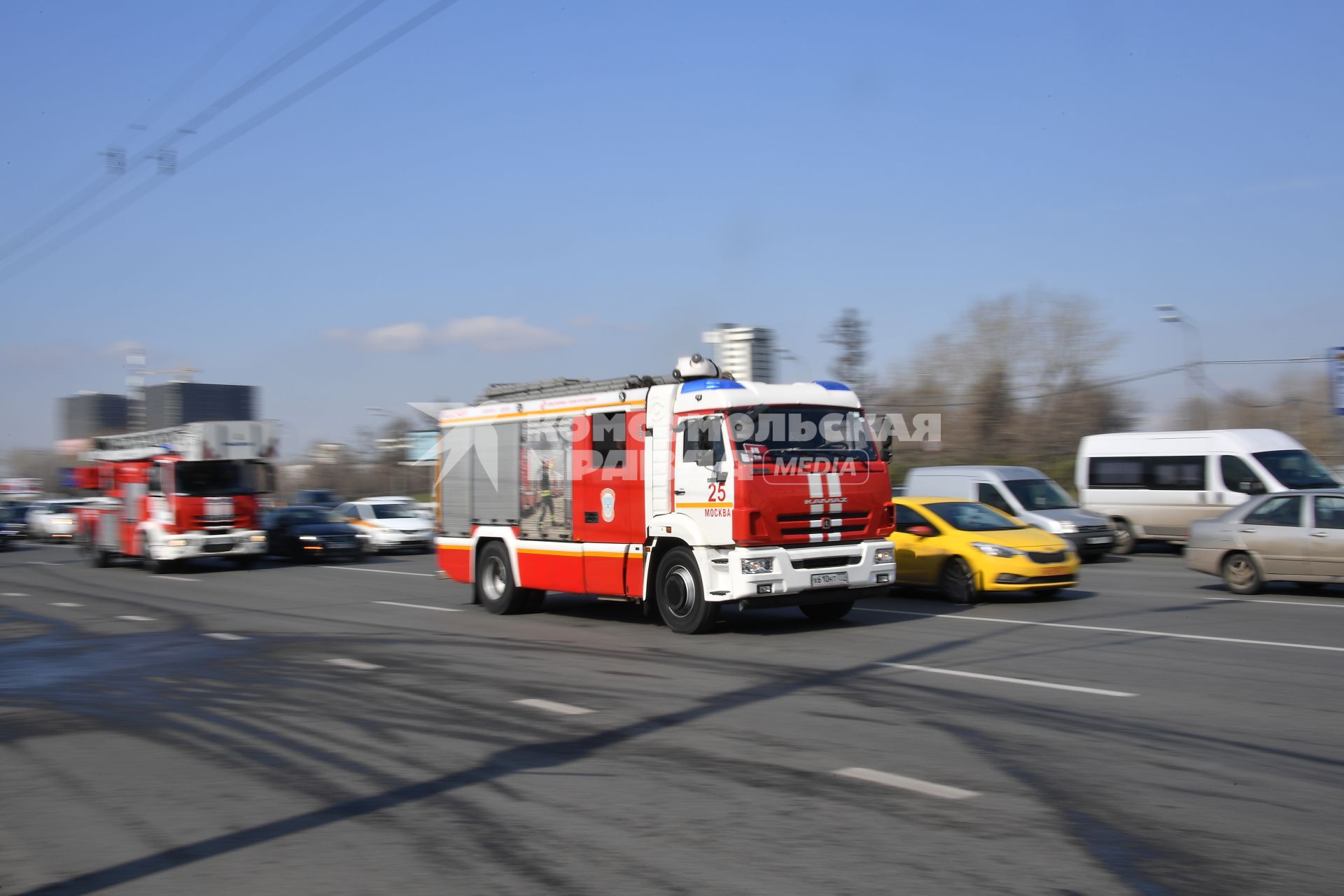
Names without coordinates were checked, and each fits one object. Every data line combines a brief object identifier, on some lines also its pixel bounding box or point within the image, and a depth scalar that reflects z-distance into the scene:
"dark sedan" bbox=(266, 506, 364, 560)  27.59
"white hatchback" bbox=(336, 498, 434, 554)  30.45
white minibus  21.59
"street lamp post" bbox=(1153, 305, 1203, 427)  39.00
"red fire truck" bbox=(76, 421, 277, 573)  24.75
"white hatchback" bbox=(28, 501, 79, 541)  47.19
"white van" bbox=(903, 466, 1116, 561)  20.34
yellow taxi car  14.27
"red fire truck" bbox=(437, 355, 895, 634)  11.93
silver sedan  14.41
